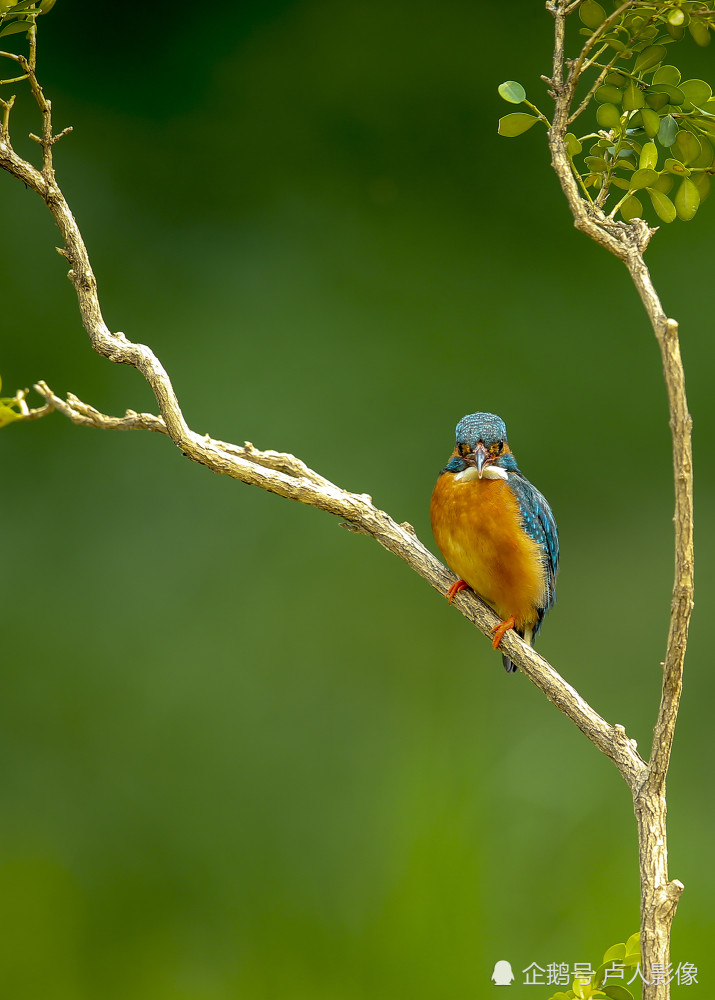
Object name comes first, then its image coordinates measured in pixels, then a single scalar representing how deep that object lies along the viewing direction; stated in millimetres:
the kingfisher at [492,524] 8264
